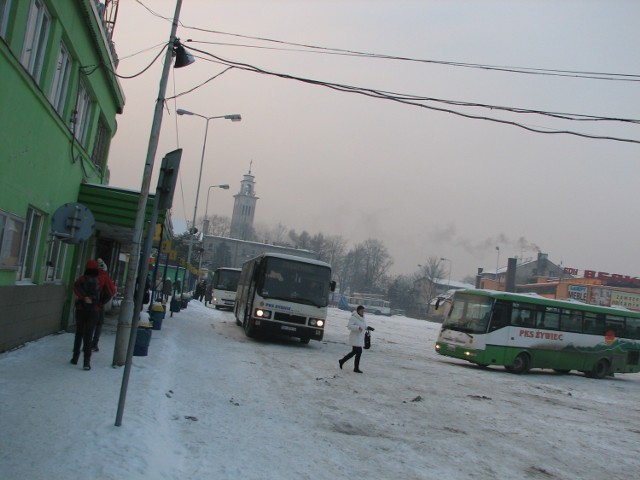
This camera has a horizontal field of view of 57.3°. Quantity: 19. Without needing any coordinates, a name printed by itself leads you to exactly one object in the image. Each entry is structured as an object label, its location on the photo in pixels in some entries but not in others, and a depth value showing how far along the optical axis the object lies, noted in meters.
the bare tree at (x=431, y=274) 109.32
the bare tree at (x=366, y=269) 119.59
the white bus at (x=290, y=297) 18.91
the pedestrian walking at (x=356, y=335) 14.59
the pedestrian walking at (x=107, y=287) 10.63
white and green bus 20.05
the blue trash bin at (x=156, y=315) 17.33
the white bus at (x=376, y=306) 84.25
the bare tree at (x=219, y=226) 142.11
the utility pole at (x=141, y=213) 10.31
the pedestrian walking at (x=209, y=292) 47.59
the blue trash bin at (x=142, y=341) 11.55
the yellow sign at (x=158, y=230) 16.20
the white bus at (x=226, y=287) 39.81
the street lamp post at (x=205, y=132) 37.06
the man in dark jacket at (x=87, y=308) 9.42
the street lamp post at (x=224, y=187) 52.03
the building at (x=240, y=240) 117.50
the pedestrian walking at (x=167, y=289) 32.06
